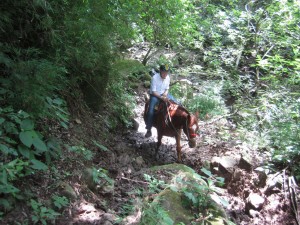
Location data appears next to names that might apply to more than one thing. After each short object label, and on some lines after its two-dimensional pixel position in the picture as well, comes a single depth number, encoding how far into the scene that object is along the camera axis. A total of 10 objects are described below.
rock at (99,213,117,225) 3.33
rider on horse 7.45
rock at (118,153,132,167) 5.61
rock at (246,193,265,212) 5.81
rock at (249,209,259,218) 5.75
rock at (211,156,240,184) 6.33
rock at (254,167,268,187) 6.37
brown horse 6.71
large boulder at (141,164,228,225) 3.66
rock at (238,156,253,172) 6.39
